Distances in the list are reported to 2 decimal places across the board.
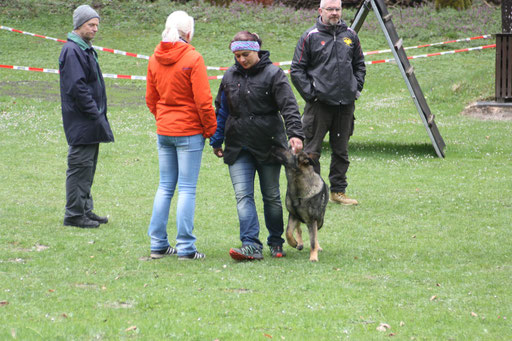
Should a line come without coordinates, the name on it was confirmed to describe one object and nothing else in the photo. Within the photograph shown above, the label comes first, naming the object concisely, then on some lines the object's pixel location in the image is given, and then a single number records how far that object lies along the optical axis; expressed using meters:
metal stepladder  22.02
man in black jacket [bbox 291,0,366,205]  17.05
